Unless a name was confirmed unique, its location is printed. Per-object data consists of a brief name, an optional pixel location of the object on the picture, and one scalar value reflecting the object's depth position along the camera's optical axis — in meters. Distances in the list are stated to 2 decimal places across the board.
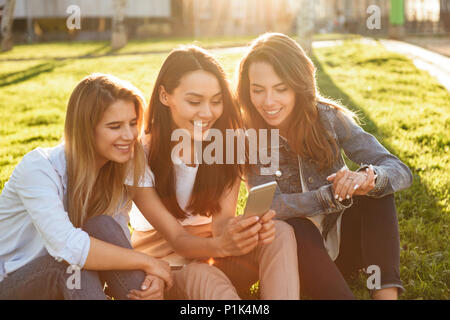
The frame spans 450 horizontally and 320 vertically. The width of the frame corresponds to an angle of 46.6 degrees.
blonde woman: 2.34
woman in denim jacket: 2.66
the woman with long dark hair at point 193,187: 2.58
